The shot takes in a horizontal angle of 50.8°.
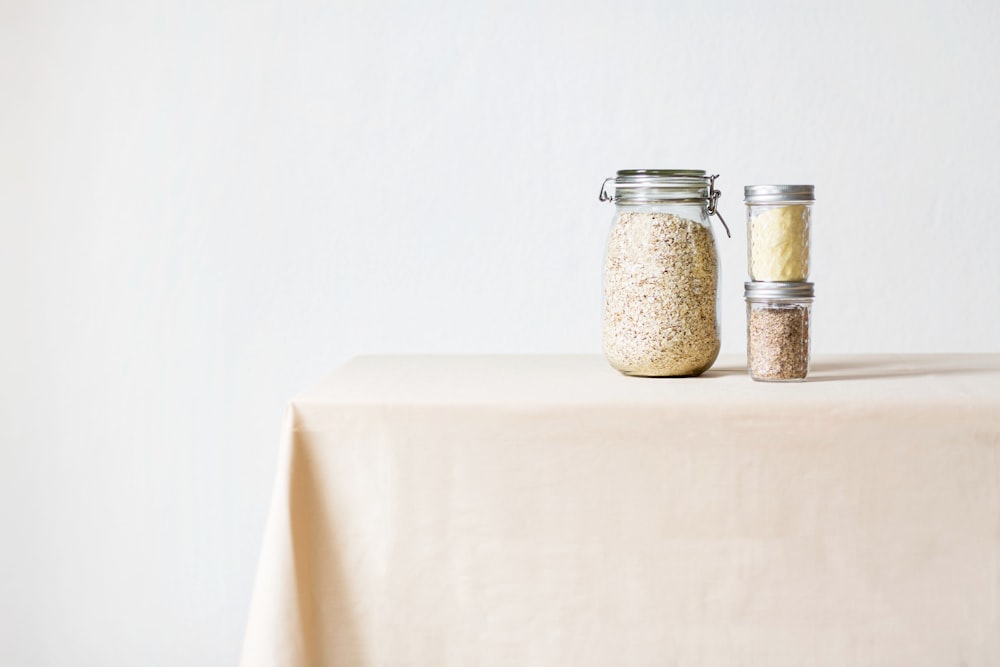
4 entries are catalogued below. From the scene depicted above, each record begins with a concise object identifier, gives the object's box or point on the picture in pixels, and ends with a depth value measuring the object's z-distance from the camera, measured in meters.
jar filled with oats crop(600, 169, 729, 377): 1.19
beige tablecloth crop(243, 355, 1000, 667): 1.03
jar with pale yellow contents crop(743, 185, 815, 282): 1.18
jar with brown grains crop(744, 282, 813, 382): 1.17
